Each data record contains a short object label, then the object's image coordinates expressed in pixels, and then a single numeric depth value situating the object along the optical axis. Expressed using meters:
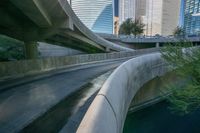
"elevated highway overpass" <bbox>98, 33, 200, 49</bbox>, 39.83
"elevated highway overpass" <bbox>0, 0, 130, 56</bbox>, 8.59
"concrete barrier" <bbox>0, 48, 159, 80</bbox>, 9.02
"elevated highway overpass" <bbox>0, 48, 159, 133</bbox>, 4.46
